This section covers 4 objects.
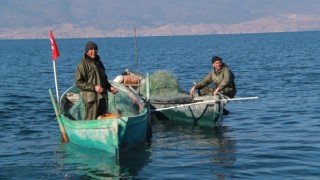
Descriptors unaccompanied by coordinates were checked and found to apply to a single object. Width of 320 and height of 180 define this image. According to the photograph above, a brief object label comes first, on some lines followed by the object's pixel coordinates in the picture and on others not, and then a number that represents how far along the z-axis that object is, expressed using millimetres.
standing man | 14172
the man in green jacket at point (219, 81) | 18562
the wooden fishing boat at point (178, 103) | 18453
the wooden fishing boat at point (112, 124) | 13734
